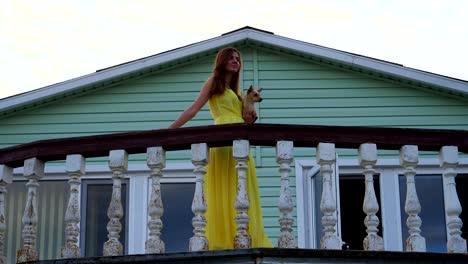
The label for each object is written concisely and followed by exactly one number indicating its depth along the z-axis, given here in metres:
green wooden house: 10.73
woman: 6.64
